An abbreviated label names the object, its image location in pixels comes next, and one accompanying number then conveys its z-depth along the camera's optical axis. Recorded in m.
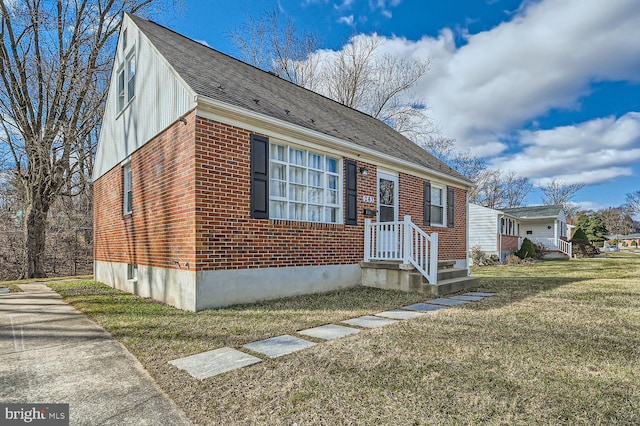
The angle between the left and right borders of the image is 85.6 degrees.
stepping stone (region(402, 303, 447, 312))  5.47
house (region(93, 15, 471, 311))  5.58
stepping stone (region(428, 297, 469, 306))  5.97
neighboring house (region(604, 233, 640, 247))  55.62
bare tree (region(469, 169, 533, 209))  35.56
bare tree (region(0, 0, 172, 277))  13.33
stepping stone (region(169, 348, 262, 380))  2.89
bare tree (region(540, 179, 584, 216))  46.41
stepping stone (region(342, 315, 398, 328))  4.45
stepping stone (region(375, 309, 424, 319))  4.95
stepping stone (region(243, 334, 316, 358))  3.37
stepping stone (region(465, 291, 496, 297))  6.82
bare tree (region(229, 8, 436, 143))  19.14
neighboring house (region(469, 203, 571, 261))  20.31
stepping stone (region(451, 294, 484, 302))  6.25
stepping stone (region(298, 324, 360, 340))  3.94
